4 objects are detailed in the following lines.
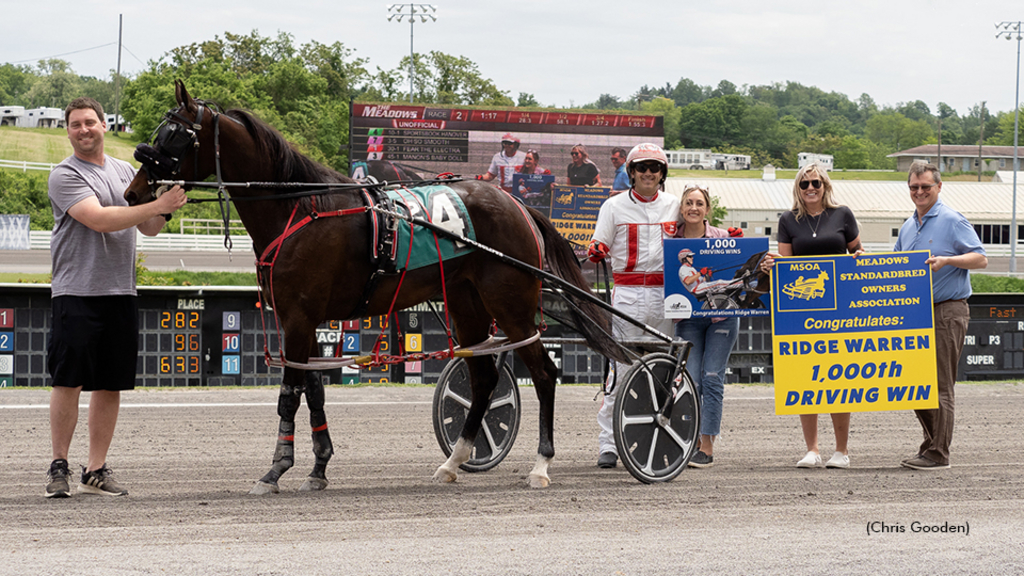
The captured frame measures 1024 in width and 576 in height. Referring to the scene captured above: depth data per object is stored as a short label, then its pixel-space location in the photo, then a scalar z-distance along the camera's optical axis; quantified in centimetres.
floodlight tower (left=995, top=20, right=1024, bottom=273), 3412
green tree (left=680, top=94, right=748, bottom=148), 11450
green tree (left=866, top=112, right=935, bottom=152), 13038
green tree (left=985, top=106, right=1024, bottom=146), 12700
